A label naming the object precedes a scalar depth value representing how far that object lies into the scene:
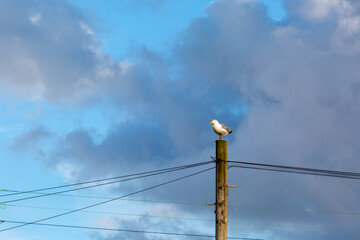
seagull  25.12
